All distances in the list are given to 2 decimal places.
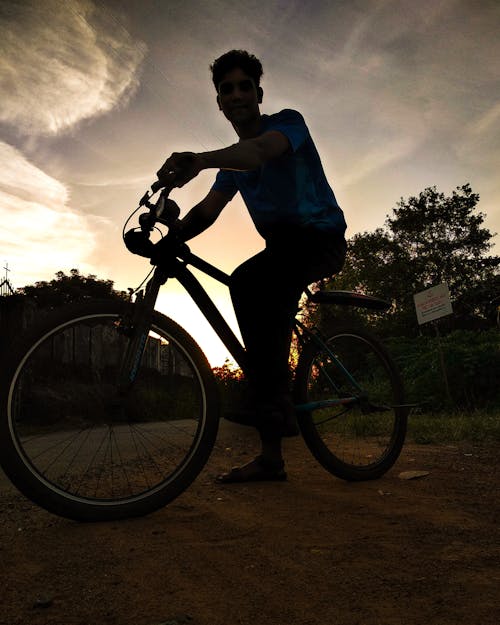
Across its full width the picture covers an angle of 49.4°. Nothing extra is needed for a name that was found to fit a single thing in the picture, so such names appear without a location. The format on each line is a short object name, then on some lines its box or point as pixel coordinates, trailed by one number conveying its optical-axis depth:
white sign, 8.38
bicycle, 2.15
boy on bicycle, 2.67
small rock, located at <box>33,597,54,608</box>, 1.39
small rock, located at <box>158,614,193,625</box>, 1.28
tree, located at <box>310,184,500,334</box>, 30.53
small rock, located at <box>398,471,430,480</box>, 3.04
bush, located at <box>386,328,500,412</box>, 8.95
